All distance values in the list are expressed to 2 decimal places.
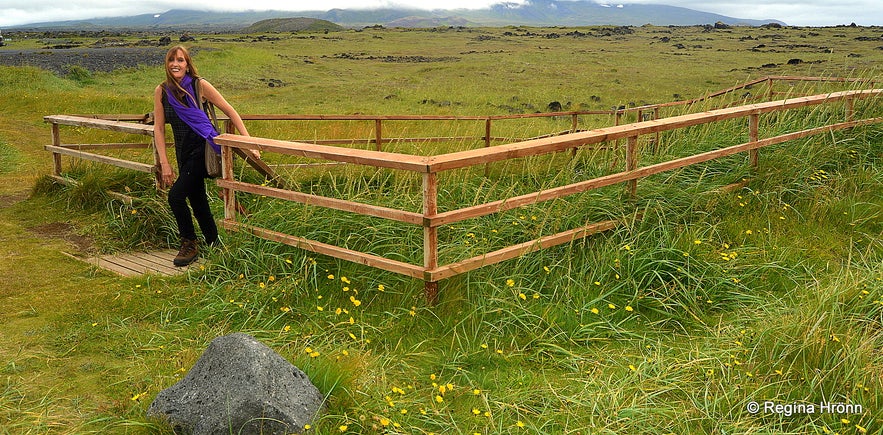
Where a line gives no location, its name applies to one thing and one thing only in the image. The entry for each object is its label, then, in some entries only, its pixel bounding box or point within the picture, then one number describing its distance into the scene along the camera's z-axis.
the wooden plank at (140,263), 6.18
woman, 6.01
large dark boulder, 3.49
